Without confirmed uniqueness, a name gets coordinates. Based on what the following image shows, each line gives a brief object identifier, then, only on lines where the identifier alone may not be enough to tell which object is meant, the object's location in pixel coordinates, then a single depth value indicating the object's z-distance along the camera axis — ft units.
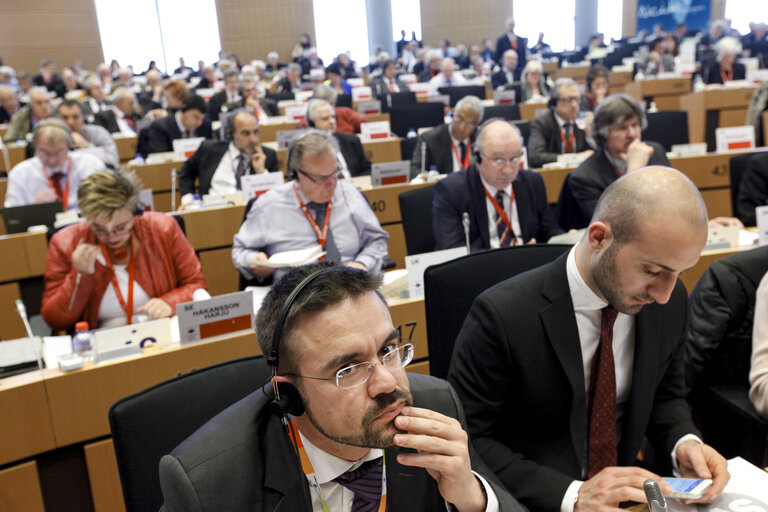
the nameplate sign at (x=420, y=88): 35.52
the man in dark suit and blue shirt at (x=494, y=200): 10.50
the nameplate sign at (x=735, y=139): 15.44
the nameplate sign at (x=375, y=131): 21.58
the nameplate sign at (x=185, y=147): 19.30
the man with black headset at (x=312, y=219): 10.18
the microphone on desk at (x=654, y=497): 3.79
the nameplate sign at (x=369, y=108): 28.48
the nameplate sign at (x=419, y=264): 8.16
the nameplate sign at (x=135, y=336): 6.98
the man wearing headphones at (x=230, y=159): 16.05
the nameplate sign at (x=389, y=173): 14.87
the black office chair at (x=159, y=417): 4.21
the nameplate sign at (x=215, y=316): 7.12
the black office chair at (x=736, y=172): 11.93
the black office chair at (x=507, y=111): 23.84
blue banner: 53.72
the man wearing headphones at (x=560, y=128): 17.87
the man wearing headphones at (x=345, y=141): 18.56
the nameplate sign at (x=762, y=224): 8.87
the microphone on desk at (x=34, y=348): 6.63
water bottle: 7.09
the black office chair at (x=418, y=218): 10.93
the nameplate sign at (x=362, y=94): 32.63
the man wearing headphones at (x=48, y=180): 14.80
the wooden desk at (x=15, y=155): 21.86
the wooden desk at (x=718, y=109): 25.02
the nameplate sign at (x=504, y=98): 28.25
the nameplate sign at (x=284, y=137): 20.29
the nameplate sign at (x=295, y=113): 26.73
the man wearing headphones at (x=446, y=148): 17.11
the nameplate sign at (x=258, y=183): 14.16
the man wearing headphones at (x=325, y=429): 3.43
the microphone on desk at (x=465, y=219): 9.70
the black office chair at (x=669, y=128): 17.69
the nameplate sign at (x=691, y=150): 15.37
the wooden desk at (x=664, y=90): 30.42
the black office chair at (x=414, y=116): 25.16
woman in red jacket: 8.26
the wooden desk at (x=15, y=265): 12.18
